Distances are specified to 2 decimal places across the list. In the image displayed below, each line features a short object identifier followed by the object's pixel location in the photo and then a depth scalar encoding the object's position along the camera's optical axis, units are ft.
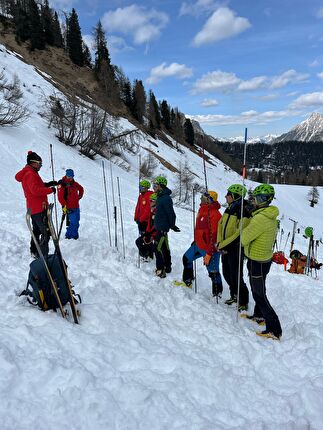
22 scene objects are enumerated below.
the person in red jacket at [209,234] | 20.36
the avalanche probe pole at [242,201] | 17.40
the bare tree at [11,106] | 72.35
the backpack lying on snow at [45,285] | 15.06
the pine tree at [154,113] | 218.89
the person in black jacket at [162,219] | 22.61
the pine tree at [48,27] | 181.06
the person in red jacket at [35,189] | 20.97
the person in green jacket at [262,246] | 16.08
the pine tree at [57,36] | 188.14
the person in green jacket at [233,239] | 18.56
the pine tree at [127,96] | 196.38
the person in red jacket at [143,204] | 26.58
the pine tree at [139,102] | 194.22
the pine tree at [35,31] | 160.56
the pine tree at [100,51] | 185.29
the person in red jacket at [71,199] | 27.02
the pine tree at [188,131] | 273.87
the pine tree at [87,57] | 196.01
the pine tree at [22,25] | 163.43
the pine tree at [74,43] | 181.47
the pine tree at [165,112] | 256.52
